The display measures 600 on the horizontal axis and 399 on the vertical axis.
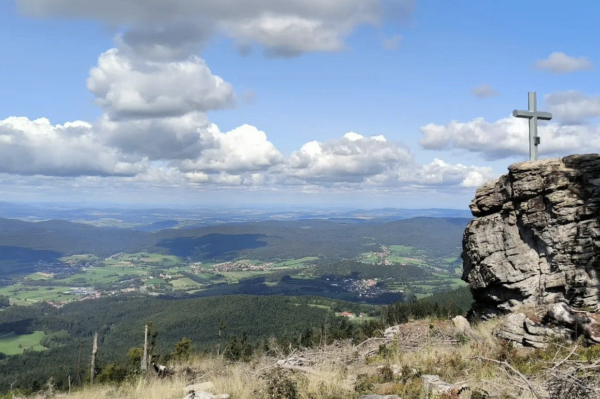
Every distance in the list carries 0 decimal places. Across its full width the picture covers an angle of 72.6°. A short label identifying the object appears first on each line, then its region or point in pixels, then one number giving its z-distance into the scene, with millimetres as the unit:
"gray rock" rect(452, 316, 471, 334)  13609
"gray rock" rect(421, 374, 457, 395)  7631
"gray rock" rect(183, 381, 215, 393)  9273
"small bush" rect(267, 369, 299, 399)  8143
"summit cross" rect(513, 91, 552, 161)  17125
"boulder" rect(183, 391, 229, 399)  8258
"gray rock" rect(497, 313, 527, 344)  12008
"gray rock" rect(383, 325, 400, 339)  14833
